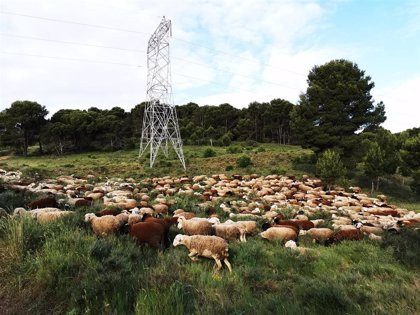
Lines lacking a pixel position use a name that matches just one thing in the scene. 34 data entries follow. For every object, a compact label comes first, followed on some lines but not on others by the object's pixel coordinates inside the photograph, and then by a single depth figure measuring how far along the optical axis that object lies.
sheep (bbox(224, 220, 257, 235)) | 9.85
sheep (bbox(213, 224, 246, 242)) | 8.83
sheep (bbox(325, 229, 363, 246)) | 10.10
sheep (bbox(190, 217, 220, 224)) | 8.95
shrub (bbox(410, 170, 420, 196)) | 26.55
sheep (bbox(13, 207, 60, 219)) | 7.42
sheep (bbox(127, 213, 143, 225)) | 8.61
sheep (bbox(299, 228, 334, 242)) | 10.13
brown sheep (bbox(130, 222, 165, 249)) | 7.20
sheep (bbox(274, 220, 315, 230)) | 10.99
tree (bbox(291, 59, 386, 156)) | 32.78
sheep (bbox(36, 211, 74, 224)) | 7.48
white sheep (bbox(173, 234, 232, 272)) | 6.87
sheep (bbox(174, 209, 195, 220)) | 10.98
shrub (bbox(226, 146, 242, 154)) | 44.89
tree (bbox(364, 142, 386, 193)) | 27.47
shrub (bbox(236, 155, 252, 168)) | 33.78
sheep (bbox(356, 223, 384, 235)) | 11.23
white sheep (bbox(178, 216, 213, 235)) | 8.35
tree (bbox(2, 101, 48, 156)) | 54.69
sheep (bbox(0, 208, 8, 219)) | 7.93
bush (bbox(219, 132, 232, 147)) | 60.84
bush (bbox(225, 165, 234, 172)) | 33.00
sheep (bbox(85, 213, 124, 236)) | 7.48
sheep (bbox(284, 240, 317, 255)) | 8.01
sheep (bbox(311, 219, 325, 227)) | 11.92
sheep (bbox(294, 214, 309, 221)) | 13.19
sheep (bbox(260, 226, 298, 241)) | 9.27
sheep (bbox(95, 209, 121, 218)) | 9.17
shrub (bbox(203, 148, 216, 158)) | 40.44
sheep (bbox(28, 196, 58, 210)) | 10.15
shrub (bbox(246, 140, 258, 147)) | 57.41
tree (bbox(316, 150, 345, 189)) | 26.16
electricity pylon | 36.03
